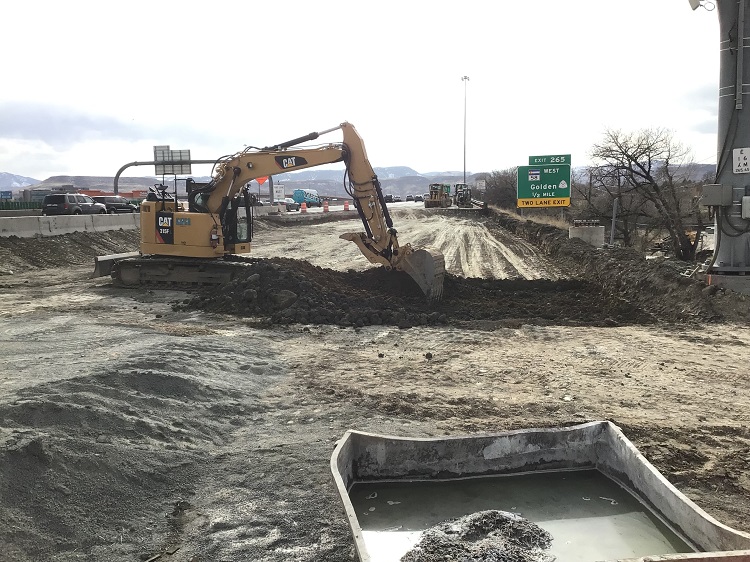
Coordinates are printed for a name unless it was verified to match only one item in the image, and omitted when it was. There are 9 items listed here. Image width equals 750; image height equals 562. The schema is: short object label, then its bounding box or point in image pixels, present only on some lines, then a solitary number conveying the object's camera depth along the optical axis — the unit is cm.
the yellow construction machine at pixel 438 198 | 6192
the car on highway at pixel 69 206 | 3303
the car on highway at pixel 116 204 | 3808
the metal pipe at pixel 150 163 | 3894
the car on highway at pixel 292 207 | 5753
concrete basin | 551
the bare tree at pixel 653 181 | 2467
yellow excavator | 1366
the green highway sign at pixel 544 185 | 2784
